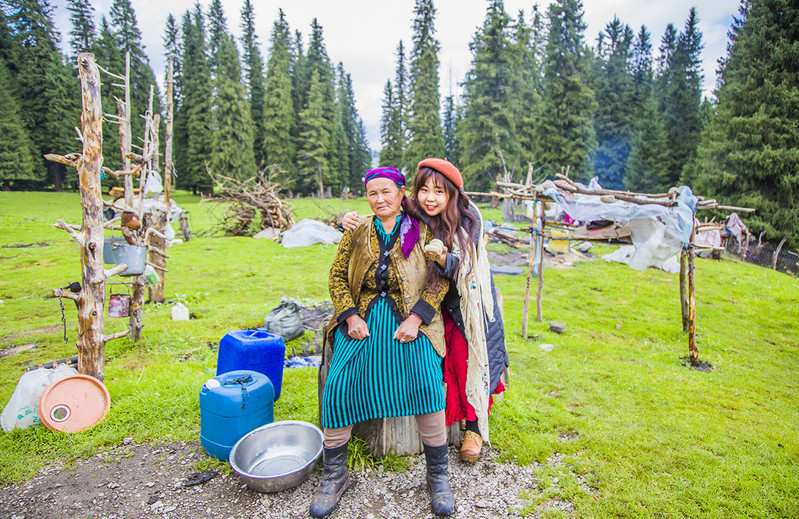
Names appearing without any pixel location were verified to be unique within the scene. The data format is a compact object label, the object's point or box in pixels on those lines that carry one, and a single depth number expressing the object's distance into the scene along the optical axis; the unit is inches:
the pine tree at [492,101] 1046.4
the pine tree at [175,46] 1315.2
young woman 109.9
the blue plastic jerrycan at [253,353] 145.0
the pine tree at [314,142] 1323.8
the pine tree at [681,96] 1105.4
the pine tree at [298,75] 1440.7
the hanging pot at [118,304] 173.6
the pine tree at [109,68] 1064.0
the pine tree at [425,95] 1296.8
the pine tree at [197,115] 1250.0
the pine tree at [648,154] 1085.8
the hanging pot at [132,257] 174.6
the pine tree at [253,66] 1376.7
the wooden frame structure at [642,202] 226.7
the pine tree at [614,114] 1149.7
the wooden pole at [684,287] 244.1
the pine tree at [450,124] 1675.7
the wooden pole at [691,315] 226.4
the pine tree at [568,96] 1028.5
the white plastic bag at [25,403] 129.0
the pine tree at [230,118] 1189.1
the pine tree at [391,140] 1454.2
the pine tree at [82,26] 1119.0
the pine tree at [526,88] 1074.1
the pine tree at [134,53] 1201.4
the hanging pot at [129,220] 171.3
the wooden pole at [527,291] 262.2
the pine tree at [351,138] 1611.7
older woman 100.9
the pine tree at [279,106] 1280.8
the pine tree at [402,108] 1374.3
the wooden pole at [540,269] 272.4
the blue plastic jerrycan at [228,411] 115.3
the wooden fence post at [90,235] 140.5
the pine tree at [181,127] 1302.9
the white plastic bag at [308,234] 582.9
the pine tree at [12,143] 940.0
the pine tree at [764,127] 647.8
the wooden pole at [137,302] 195.6
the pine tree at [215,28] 1312.7
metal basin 105.7
